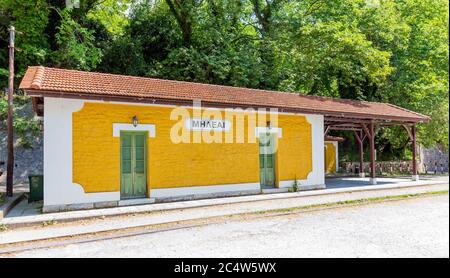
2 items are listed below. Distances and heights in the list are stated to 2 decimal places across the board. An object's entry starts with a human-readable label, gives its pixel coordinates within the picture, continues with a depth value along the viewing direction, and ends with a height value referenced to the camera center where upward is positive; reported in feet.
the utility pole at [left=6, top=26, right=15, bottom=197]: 39.06 +2.43
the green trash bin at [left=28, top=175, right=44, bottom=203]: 36.70 -3.84
